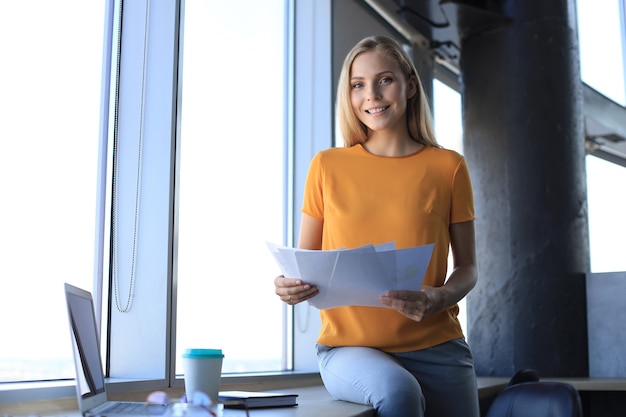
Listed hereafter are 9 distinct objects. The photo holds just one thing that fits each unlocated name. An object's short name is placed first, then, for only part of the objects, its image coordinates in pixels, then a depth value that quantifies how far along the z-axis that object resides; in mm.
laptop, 1373
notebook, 1683
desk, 1606
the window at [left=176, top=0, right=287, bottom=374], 2711
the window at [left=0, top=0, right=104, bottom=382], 1979
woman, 1745
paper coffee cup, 1642
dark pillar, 3791
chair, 1997
